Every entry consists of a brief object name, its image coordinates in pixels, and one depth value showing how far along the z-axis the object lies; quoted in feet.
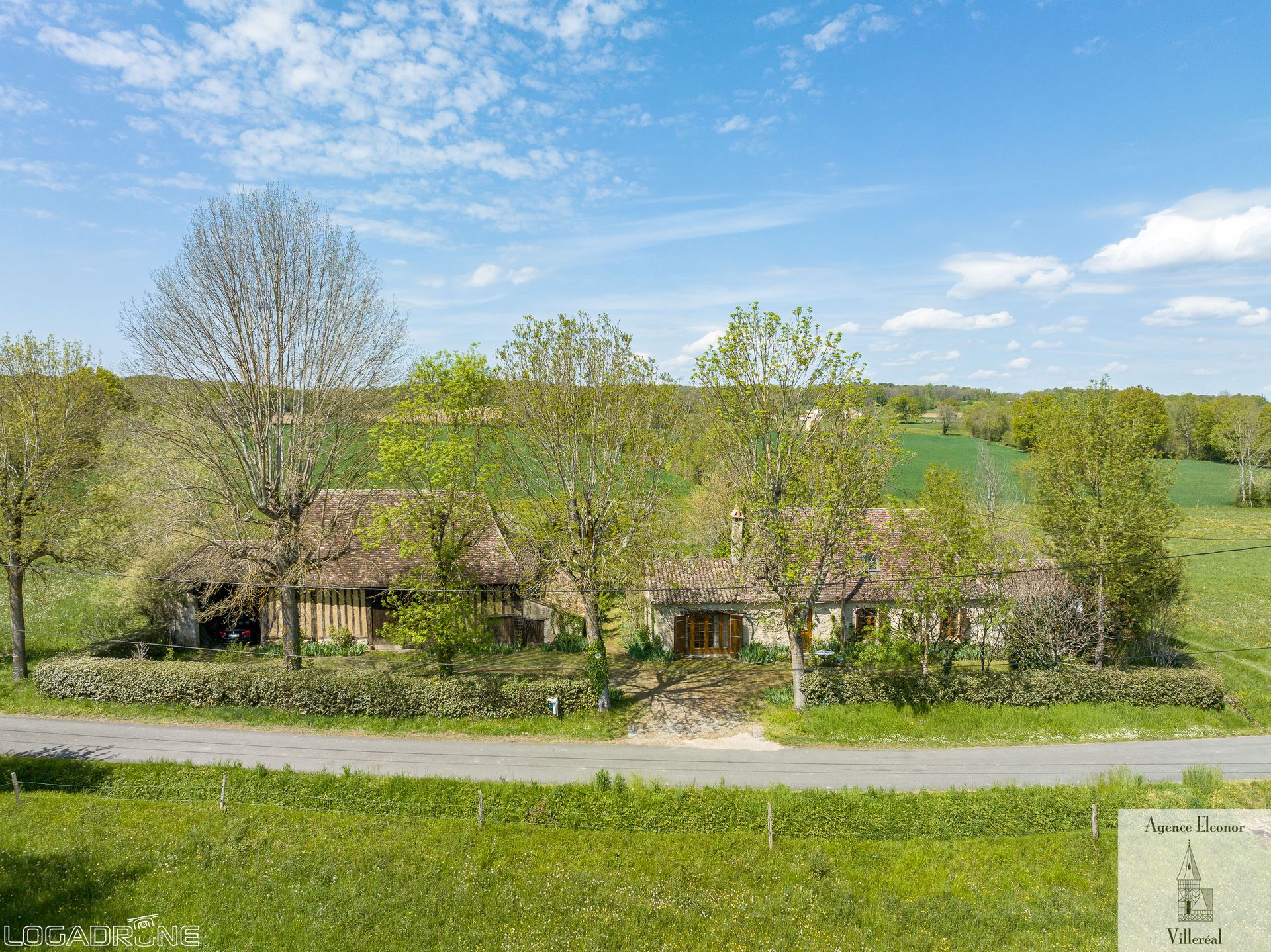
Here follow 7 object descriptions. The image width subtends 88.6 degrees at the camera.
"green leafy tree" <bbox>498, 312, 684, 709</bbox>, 76.79
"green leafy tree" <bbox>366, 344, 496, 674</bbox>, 75.41
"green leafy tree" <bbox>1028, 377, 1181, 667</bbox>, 79.82
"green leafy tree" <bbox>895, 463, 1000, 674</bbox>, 77.05
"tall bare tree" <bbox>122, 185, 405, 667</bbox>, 75.51
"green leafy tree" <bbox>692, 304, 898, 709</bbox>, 74.69
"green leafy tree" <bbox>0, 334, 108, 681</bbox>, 81.51
